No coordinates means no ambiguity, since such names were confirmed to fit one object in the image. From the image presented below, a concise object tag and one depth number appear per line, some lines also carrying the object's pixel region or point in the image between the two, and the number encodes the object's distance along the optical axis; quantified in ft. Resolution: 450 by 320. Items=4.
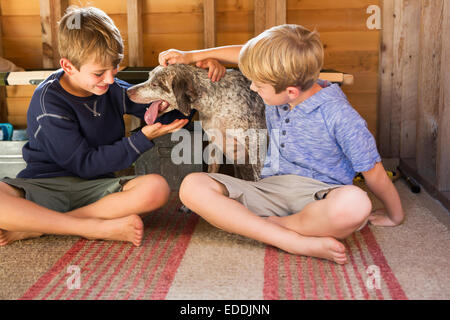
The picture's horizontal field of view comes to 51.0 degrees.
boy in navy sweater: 5.29
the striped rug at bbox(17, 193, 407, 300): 4.16
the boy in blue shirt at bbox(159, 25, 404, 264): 4.90
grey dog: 6.49
